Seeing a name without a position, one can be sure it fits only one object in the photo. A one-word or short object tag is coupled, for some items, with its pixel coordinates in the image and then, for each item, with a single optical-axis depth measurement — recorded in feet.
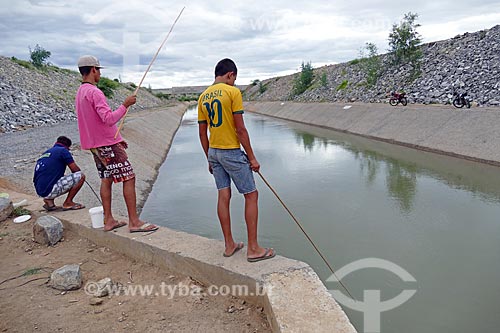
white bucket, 12.82
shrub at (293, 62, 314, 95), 128.98
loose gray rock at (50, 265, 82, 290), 10.02
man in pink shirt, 11.32
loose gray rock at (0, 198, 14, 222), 15.02
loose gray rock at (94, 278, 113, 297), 9.80
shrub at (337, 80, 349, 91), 96.96
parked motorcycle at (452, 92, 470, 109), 43.96
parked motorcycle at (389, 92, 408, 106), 56.24
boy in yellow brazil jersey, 9.58
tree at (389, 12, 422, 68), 73.41
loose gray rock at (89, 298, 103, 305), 9.39
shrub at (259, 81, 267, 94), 186.29
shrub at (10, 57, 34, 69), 91.71
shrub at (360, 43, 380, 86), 82.74
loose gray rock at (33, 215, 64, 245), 12.92
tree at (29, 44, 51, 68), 105.76
